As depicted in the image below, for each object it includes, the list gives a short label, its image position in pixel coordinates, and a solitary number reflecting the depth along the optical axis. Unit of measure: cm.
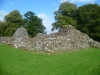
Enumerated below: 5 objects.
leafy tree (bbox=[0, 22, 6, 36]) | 3064
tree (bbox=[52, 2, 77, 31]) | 2482
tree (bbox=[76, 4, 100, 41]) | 2033
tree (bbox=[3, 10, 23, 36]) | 3000
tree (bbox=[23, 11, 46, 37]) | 3107
